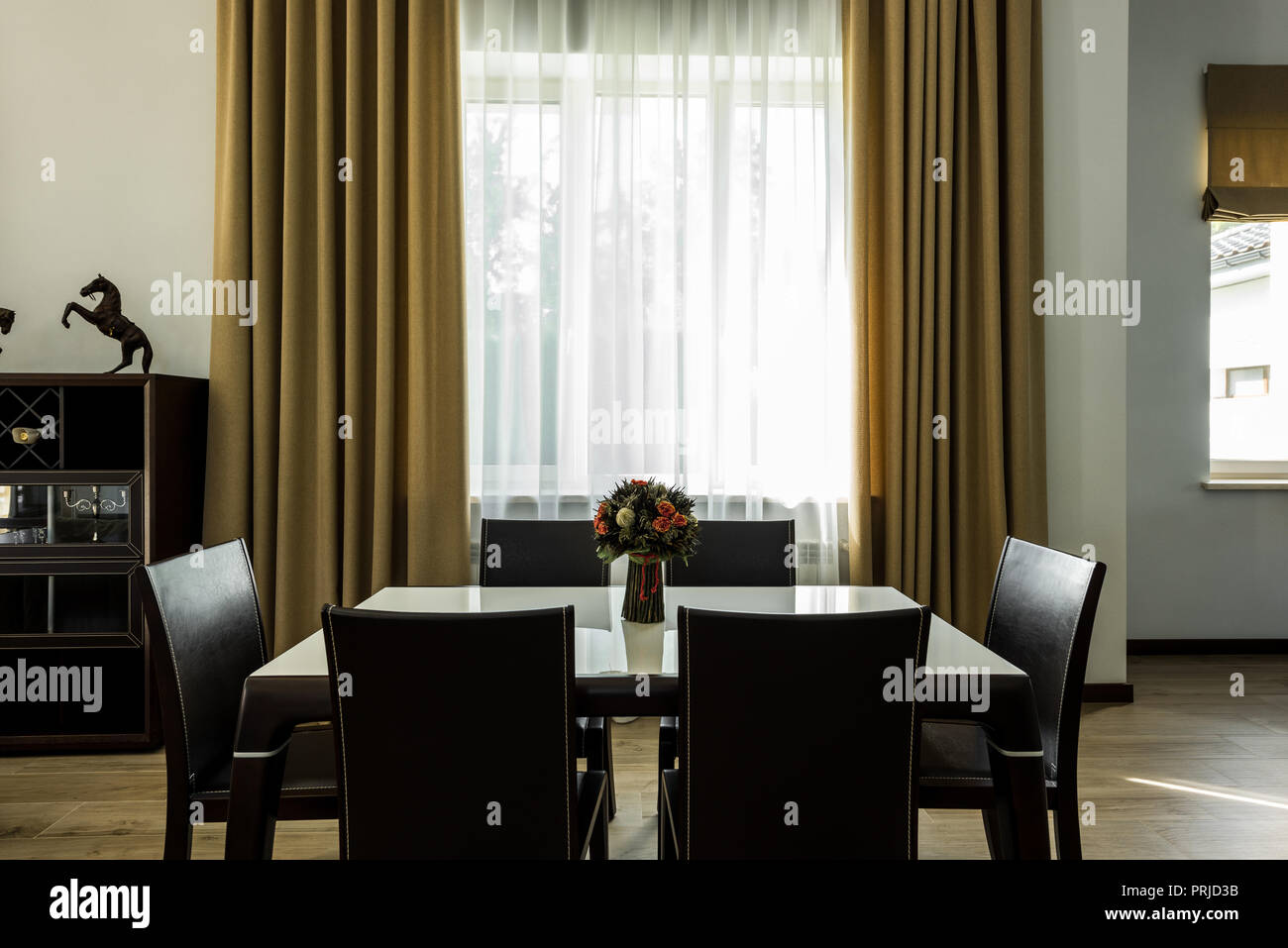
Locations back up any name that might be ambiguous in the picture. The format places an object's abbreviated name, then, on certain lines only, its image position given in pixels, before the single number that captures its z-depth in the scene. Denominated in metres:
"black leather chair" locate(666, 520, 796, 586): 2.34
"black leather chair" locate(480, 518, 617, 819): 2.33
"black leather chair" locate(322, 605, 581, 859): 1.16
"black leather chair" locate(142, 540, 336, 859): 1.58
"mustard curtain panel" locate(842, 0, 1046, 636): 3.15
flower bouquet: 1.65
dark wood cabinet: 2.81
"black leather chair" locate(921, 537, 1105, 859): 1.60
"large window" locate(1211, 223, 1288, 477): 4.04
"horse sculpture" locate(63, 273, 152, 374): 2.96
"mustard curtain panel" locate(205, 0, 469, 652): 3.07
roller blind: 3.85
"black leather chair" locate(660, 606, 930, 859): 1.15
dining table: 1.40
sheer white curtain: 3.21
